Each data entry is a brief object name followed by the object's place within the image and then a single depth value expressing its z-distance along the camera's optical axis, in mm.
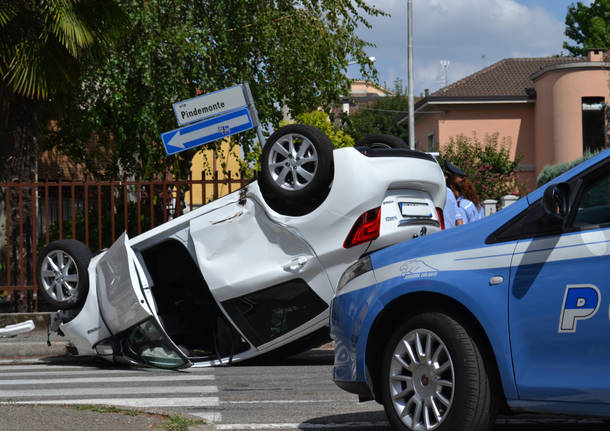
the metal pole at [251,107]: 11438
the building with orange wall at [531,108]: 36875
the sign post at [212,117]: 11508
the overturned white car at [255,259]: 8500
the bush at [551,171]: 25712
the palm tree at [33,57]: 13672
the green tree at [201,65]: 16000
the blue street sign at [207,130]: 11523
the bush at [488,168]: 33688
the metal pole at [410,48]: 31062
